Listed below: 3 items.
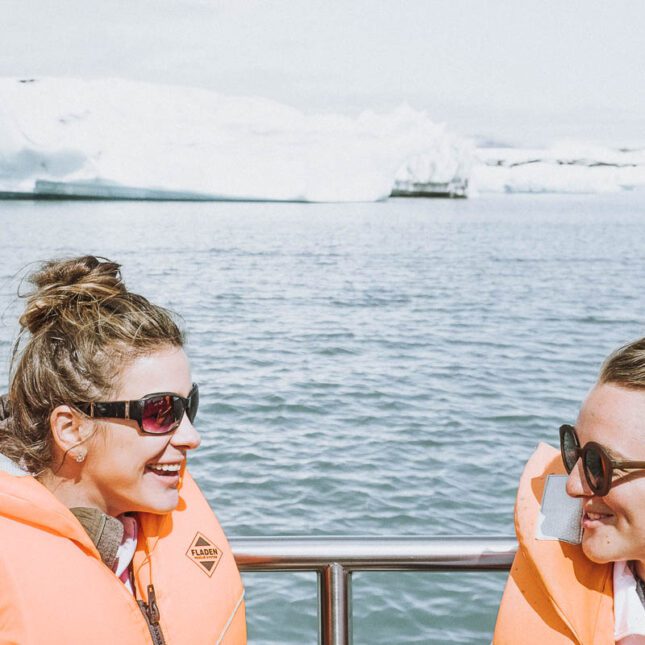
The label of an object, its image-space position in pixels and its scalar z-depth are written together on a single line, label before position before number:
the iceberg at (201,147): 41.38
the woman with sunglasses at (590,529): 1.46
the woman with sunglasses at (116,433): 1.68
